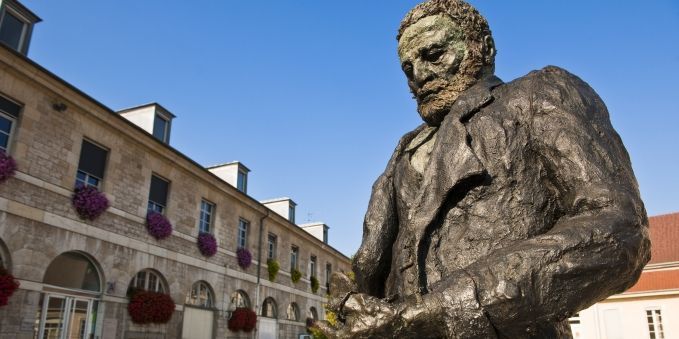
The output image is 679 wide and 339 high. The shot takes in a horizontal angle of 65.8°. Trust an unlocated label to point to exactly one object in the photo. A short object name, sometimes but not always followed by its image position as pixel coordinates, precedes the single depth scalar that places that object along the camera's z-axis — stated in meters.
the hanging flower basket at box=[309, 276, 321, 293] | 34.38
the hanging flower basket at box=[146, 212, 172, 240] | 18.84
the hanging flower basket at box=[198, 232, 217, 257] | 21.91
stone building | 13.84
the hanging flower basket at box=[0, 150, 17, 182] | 13.12
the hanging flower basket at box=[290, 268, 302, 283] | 31.38
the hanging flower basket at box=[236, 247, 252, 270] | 25.11
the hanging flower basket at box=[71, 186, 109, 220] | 15.58
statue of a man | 1.41
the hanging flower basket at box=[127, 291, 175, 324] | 17.33
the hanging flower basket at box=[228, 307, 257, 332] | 23.55
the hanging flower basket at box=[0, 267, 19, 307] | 12.56
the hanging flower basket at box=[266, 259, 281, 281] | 28.20
